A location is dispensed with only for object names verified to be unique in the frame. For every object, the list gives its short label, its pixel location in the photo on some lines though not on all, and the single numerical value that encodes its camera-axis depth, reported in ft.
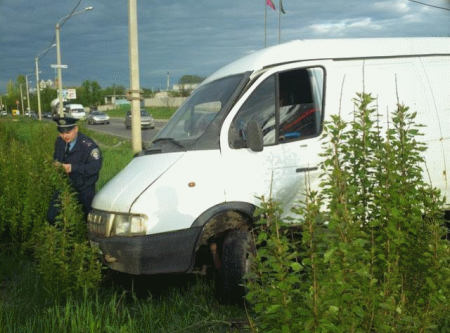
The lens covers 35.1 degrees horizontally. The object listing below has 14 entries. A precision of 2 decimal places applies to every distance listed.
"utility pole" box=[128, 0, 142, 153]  50.14
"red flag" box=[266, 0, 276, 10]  81.71
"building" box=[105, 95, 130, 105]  491.31
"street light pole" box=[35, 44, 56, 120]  202.55
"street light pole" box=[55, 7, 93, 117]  119.22
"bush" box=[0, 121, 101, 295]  20.47
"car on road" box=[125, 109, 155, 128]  178.15
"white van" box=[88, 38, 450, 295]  19.89
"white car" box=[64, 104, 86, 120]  254.10
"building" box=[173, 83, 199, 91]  309.34
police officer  25.99
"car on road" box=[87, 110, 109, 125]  242.58
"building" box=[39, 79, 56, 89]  498.93
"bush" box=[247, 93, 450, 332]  10.87
